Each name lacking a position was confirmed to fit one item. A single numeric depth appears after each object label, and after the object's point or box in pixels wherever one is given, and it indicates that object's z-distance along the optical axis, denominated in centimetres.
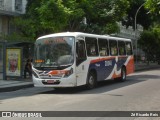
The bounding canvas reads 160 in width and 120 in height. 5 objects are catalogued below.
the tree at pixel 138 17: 5192
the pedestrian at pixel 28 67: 2436
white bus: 1719
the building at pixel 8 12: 3372
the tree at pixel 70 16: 2686
